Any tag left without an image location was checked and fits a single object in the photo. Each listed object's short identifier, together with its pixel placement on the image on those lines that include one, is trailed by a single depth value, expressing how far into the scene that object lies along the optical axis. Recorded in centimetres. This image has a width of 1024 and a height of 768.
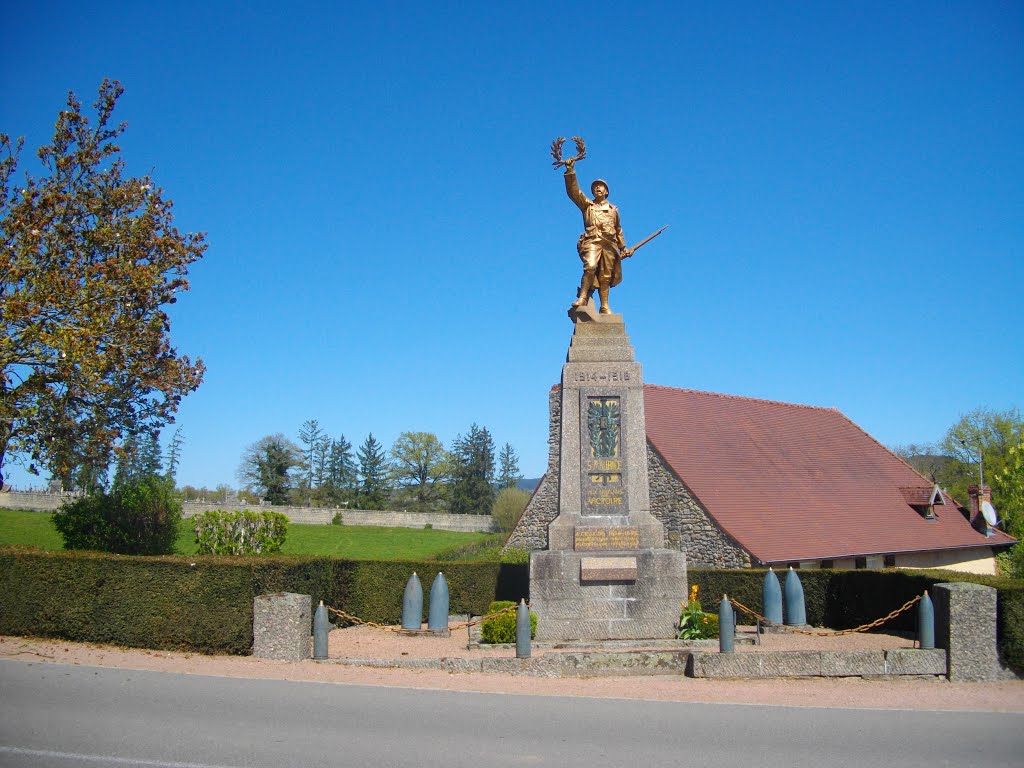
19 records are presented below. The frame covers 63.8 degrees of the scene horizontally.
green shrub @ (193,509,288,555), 1900
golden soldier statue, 1348
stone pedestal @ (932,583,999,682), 1014
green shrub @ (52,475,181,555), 2139
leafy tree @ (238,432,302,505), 6744
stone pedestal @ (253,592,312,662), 1074
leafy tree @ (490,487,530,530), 5341
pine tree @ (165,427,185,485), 8401
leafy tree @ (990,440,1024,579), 3544
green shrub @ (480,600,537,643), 1186
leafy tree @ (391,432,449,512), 8331
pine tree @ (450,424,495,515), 7575
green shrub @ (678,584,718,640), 1194
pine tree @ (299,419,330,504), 8638
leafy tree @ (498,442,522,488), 9688
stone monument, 1196
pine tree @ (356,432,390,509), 8088
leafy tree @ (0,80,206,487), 1582
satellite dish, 2964
